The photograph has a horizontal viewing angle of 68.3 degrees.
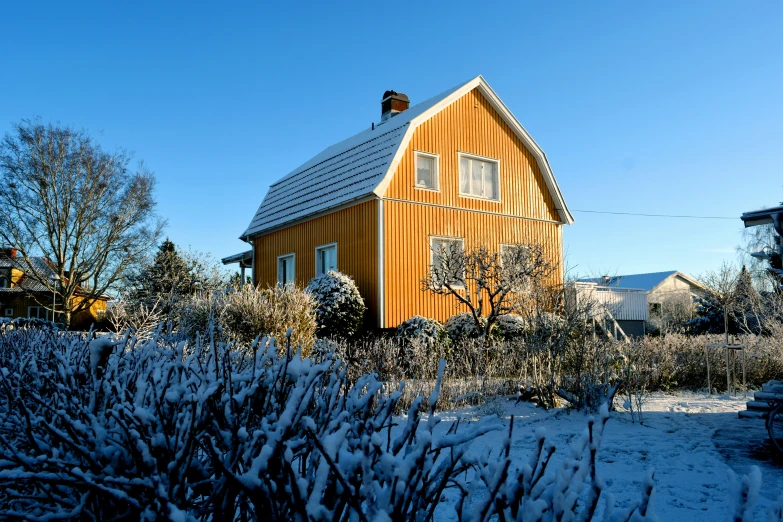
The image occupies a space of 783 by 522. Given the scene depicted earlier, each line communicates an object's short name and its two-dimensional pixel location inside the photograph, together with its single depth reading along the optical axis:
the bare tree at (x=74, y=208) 22.59
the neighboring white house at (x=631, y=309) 21.56
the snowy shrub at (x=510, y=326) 12.63
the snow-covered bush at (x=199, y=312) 10.45
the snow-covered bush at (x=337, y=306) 12.42
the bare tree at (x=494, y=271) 11.49
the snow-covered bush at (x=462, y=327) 12.30
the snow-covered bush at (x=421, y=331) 12.04
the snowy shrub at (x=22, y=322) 7.42
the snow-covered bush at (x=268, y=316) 9.62
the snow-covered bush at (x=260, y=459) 1.35
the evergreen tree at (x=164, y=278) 19.73
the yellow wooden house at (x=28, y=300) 31.28
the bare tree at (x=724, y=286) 16.38
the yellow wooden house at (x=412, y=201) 13.98
